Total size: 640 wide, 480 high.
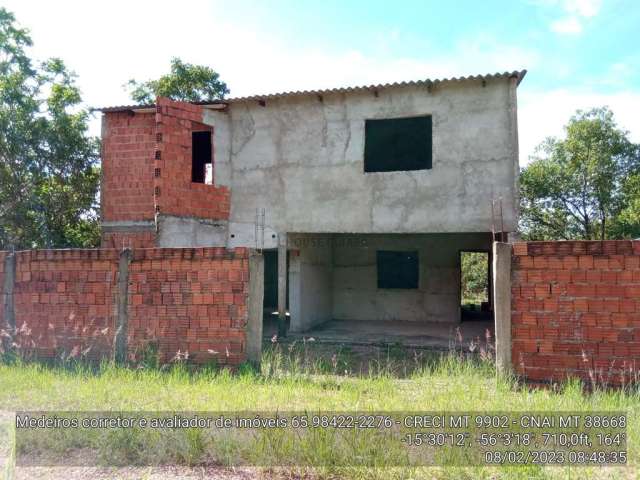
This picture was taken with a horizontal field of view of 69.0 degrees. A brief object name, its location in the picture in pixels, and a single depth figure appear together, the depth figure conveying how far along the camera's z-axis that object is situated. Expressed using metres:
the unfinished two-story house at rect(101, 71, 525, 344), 8.43
